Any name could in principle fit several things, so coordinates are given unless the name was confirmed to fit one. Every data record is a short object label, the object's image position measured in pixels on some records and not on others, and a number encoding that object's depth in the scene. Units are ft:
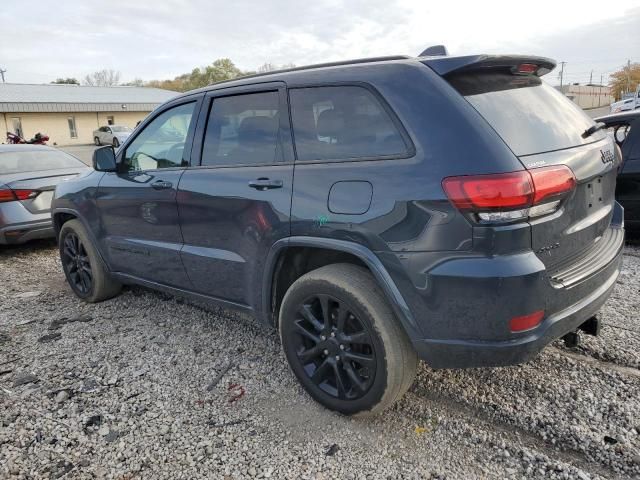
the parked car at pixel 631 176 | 17.42
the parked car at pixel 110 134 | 114.93
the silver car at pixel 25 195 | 19.92
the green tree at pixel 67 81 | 250.57
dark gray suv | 6.96
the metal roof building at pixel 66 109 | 124.57
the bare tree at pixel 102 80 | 313.16
